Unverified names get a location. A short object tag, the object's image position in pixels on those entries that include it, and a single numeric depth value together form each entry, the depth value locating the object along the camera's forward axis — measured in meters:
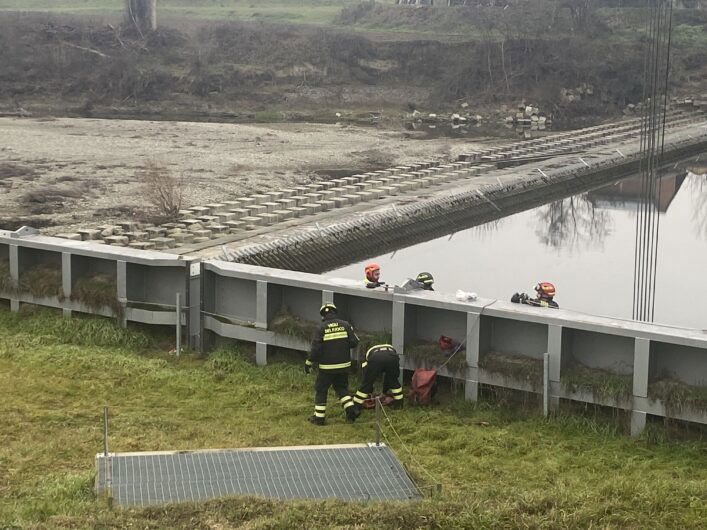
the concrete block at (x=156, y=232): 22.39
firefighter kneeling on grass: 11.72
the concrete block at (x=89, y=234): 21.39
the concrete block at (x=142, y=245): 20.77
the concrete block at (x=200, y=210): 24.97
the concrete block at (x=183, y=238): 21.59
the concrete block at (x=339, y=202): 26.98
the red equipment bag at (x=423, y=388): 12.09
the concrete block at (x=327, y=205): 26.69
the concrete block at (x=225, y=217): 23.77
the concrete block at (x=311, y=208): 25.61
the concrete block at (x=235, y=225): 22.98
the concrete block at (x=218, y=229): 22.55
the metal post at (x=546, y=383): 11.72
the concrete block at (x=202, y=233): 22.16
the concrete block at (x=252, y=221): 23.61
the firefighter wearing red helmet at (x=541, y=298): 13.14
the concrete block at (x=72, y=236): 20.97
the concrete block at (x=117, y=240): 20.91
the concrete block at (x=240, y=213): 24.42
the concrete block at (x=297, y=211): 25.27
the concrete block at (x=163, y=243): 21.09
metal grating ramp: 8.84
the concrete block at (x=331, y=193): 28.09
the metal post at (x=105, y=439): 9.28
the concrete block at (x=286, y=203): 26.05
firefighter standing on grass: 11.52
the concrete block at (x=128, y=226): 22.77
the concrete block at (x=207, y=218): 23.48
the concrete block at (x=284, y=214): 24.82
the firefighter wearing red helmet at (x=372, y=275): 13.39
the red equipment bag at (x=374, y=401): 11.78
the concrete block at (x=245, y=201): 26.05
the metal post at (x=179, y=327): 13.98
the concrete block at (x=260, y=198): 26.60
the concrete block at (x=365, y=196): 27.95
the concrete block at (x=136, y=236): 21.80
